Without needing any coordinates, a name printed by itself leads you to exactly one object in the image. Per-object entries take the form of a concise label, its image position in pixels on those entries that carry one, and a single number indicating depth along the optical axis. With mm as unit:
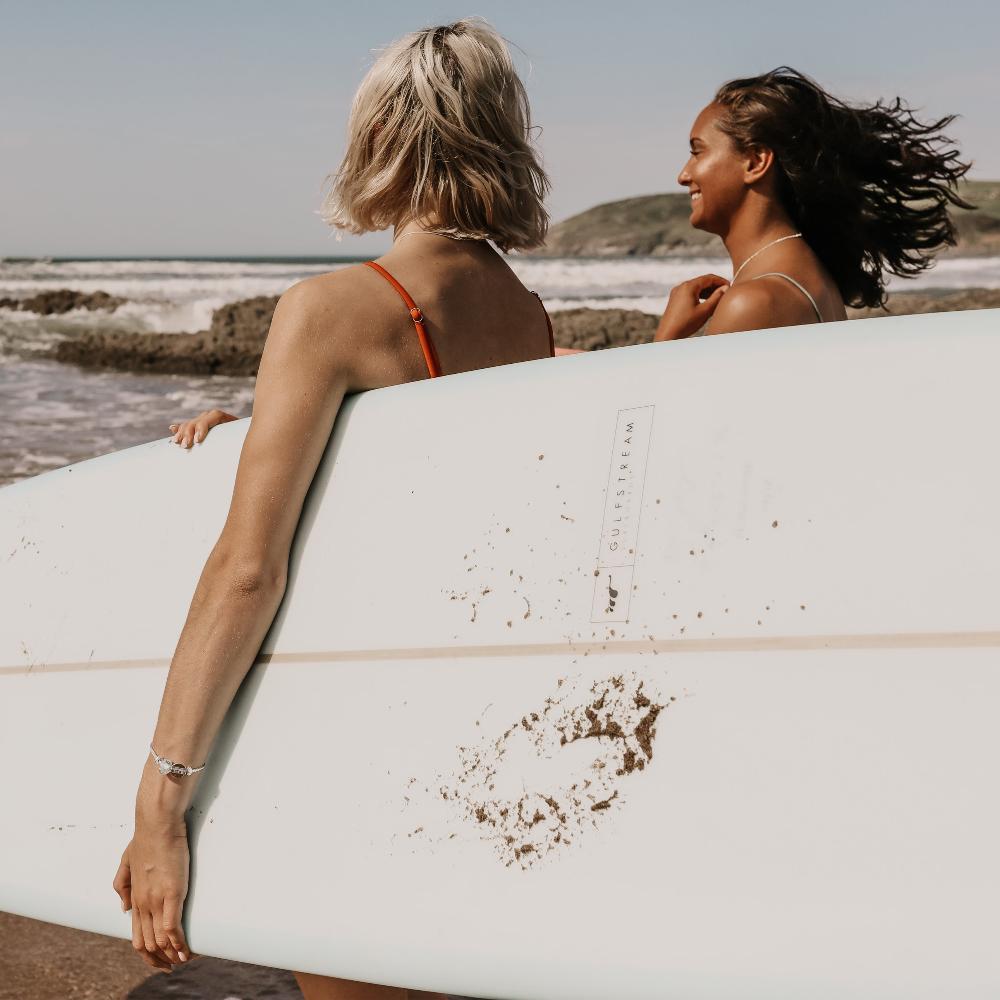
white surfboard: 1273
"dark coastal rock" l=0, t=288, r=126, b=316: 21203
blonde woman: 1558
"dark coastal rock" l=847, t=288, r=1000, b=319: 13430
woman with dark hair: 2432
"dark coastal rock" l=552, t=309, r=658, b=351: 11648
